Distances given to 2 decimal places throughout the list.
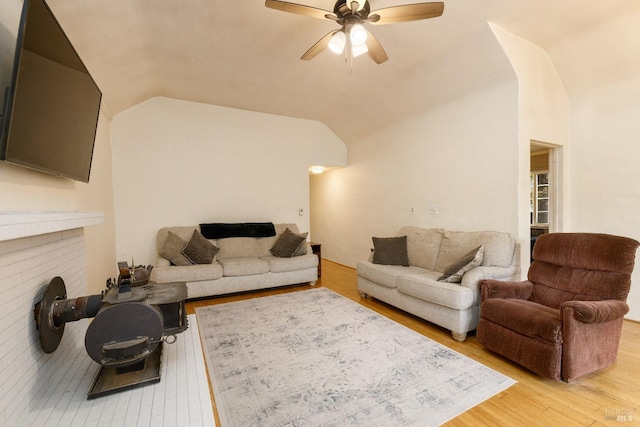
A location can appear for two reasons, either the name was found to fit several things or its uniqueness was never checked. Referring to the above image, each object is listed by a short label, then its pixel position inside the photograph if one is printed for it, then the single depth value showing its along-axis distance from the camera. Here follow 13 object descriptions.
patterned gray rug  1.72
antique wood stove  1.11
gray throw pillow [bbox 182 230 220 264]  3.93
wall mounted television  1.07
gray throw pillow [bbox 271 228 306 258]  4.50
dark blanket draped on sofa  4.49
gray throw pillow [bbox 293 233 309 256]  4.62
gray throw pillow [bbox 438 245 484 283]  2.84
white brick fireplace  1.01
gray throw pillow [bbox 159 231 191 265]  3.88
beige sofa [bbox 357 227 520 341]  2.66
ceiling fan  1.93
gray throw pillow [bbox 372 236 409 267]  3.80
